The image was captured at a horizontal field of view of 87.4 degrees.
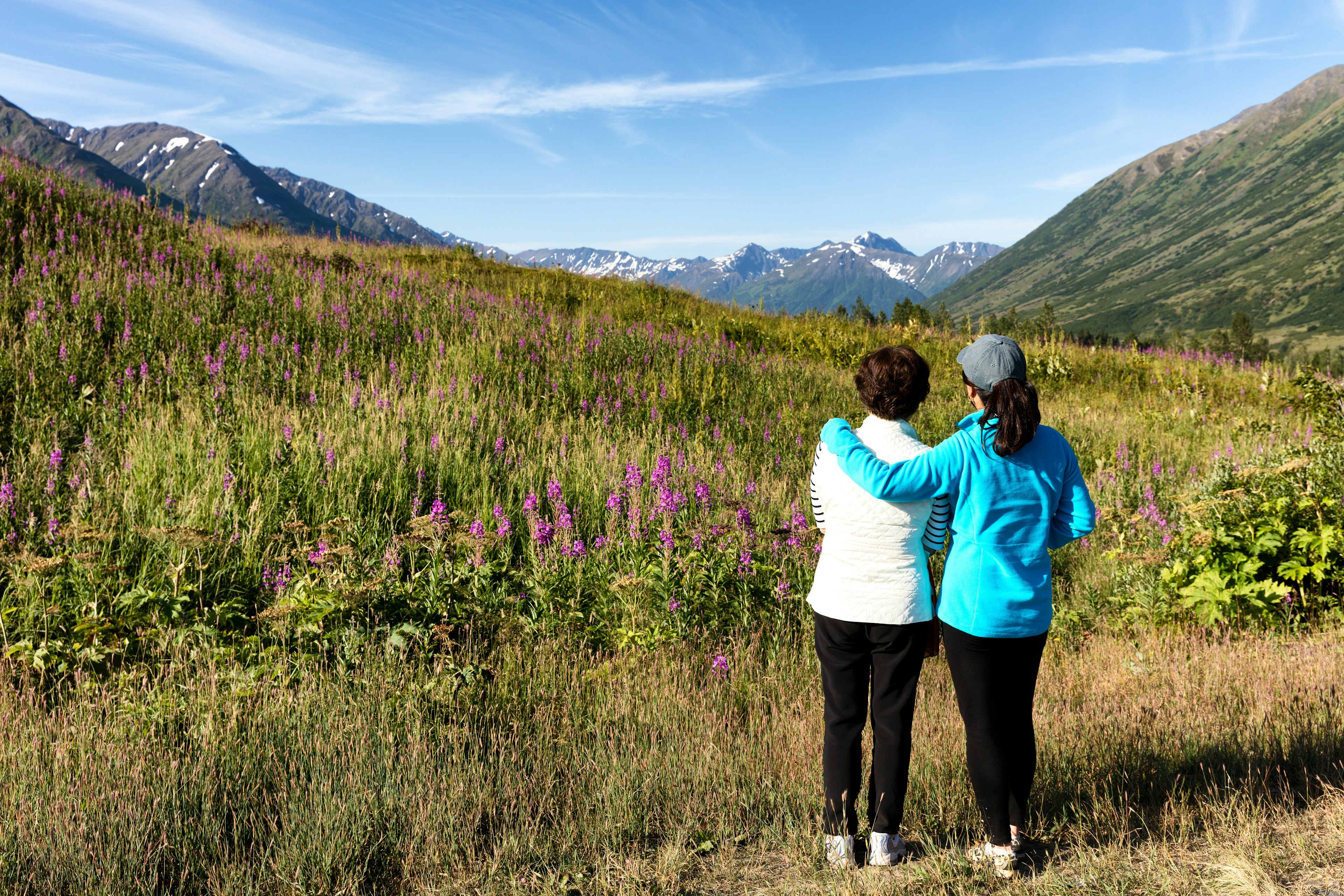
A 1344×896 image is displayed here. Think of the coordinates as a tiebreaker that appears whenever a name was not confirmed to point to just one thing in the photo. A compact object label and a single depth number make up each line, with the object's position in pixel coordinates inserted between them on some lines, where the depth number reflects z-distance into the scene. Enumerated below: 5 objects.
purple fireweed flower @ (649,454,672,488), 5.99
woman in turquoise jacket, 2.68
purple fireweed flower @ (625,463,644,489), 5.86
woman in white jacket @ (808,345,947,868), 2.71
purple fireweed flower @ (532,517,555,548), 4.95
